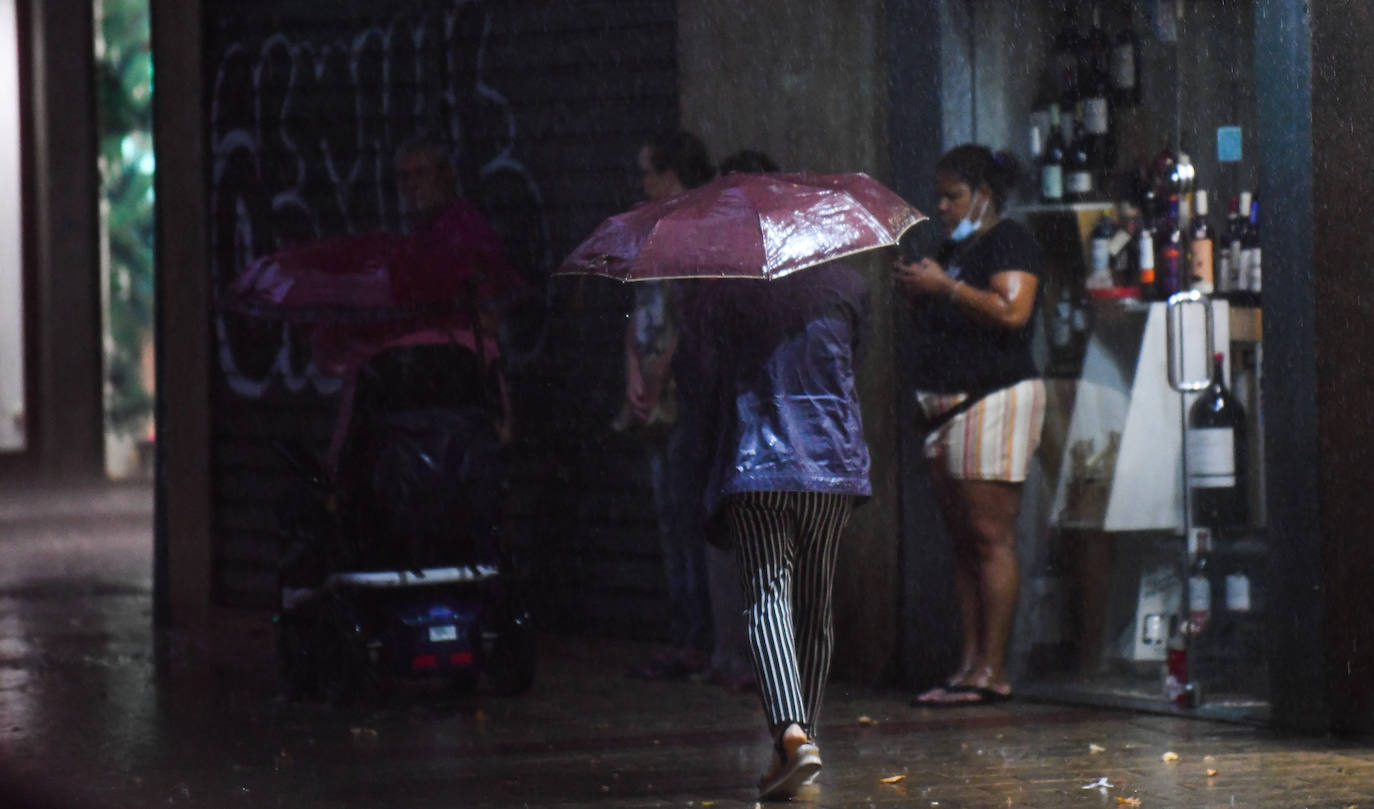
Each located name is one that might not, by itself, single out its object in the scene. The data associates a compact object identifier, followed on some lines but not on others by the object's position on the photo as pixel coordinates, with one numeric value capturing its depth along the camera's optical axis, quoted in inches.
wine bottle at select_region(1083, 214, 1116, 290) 669.9
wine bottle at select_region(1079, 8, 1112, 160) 676.1
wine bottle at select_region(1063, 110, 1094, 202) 676.7
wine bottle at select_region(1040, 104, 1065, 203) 681.0
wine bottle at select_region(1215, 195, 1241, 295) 639.8
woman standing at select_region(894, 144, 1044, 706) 643.5
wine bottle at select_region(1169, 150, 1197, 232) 653.3
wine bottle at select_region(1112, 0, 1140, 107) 671.1
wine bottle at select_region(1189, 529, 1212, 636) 645.3
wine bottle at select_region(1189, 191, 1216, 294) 649.0
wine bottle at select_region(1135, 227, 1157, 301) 661.9
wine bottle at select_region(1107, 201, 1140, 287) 666.8
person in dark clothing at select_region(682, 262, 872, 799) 509.4
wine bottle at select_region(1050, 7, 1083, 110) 682.2
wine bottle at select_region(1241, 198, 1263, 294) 631.2
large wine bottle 646.5
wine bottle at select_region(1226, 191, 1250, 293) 633.6
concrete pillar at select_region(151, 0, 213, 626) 926.4
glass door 635.5
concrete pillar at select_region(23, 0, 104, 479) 1734.7
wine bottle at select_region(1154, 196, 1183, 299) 657.6
